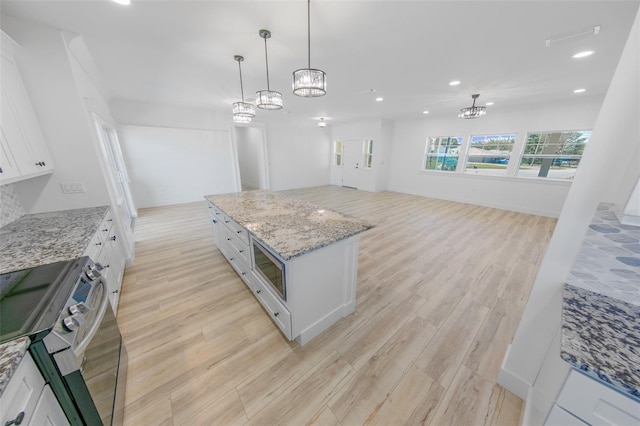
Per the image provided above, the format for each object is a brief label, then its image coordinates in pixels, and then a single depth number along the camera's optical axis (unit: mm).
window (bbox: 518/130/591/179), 4660
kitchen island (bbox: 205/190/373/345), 1500
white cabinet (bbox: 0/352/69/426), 614
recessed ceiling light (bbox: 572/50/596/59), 2402
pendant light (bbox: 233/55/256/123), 2749
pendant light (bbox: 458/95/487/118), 4020
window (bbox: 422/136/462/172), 6363
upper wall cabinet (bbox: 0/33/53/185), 1572
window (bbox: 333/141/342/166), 8852
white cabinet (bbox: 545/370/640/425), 637
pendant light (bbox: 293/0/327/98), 1741
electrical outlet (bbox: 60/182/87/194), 2195
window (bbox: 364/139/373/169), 7580
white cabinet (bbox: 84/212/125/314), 1731
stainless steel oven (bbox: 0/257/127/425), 821
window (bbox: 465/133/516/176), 5438
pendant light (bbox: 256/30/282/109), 2208
